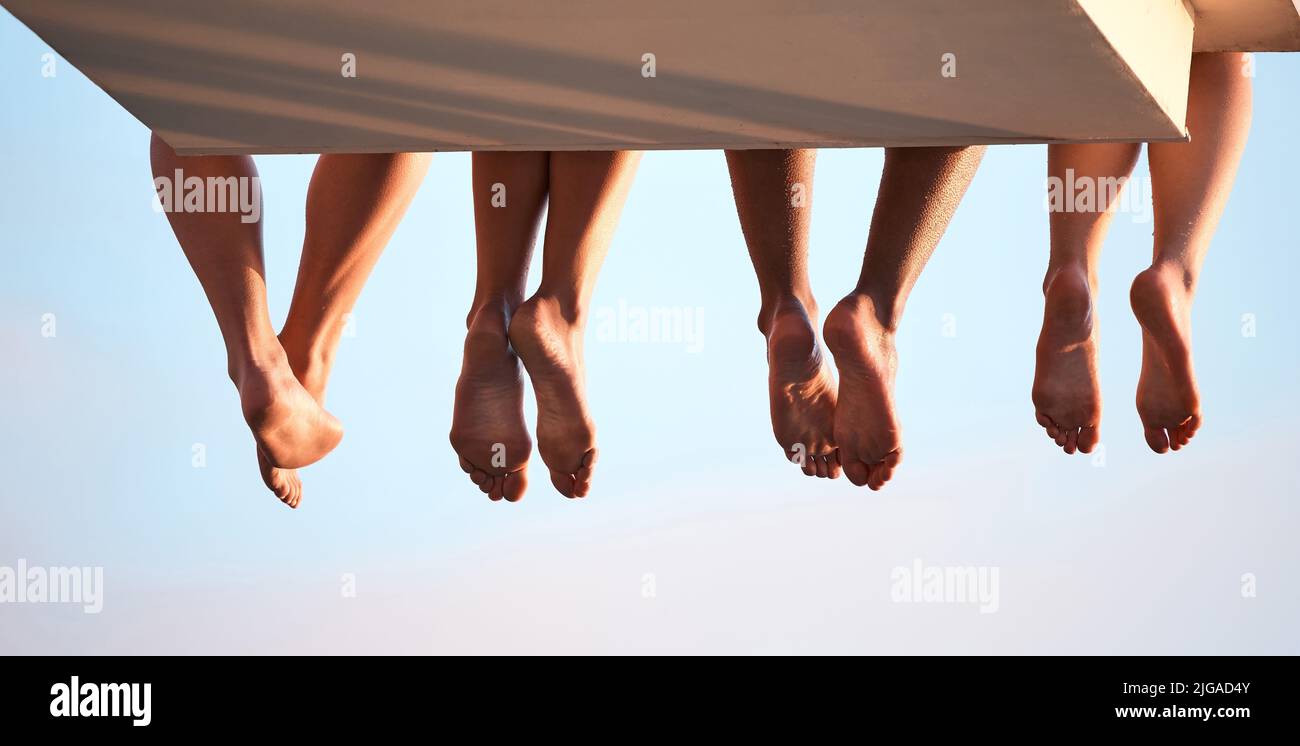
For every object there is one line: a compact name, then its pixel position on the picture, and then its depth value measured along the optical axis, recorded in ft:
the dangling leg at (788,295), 5.13
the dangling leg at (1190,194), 5.26
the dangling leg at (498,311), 5.24
